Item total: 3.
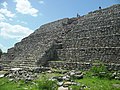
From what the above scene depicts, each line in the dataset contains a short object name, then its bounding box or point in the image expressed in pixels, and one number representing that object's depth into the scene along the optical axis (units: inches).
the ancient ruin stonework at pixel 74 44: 347.5
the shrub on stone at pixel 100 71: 276.5
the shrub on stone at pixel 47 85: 231.5
